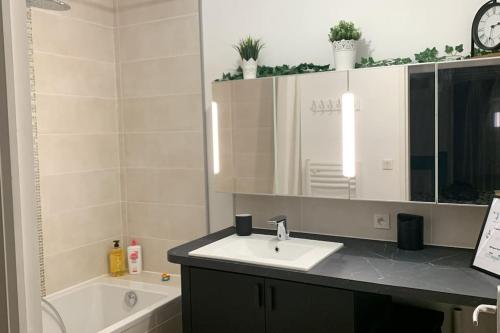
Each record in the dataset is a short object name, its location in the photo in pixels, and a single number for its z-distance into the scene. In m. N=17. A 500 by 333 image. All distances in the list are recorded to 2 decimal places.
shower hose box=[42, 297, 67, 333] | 2.57
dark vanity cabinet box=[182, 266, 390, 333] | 1.91
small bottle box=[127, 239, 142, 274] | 3.10
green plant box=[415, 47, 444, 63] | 2.12
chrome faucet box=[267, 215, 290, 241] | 2.40
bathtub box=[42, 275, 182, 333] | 2.61
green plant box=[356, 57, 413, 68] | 2.20
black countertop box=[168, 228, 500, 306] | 1.71
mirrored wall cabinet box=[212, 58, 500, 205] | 2.00
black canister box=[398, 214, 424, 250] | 2.23
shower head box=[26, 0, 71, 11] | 2.00
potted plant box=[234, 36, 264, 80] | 2.54
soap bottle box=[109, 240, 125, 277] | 3.10
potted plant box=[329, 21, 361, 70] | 2.28
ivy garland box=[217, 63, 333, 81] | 2.42
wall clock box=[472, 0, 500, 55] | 1.98
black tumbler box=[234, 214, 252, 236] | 2.58
